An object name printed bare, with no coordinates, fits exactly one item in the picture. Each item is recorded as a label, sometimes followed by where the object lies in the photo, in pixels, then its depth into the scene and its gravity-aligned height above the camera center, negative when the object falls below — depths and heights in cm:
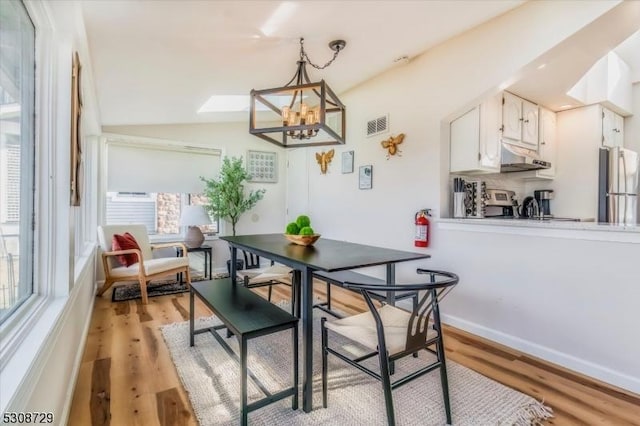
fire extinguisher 312 -16
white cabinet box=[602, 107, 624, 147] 373 +102
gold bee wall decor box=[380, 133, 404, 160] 342 +74
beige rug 165 -107
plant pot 476 -83
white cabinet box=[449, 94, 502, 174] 298 +70
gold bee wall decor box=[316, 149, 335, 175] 444 +74
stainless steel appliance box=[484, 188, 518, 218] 375 +10
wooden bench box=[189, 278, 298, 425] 159 -61
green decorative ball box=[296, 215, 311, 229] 250 -9
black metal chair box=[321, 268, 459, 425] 146 -63
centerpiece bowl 238 -22
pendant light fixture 200 +66
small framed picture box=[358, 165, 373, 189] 383 +41
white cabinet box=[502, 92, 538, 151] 330 +99
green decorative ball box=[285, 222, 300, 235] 248 -15
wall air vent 361 +100
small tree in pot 463 +23
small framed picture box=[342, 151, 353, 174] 412 +64
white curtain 425 +62
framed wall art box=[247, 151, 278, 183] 520 +74
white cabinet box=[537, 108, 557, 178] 377 +87
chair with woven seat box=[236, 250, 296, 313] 291 -63
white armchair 353 -63
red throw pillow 366 -43
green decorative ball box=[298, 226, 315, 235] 238 -15
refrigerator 311 +30
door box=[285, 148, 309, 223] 502 +44
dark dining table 171 -29
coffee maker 411 +15
